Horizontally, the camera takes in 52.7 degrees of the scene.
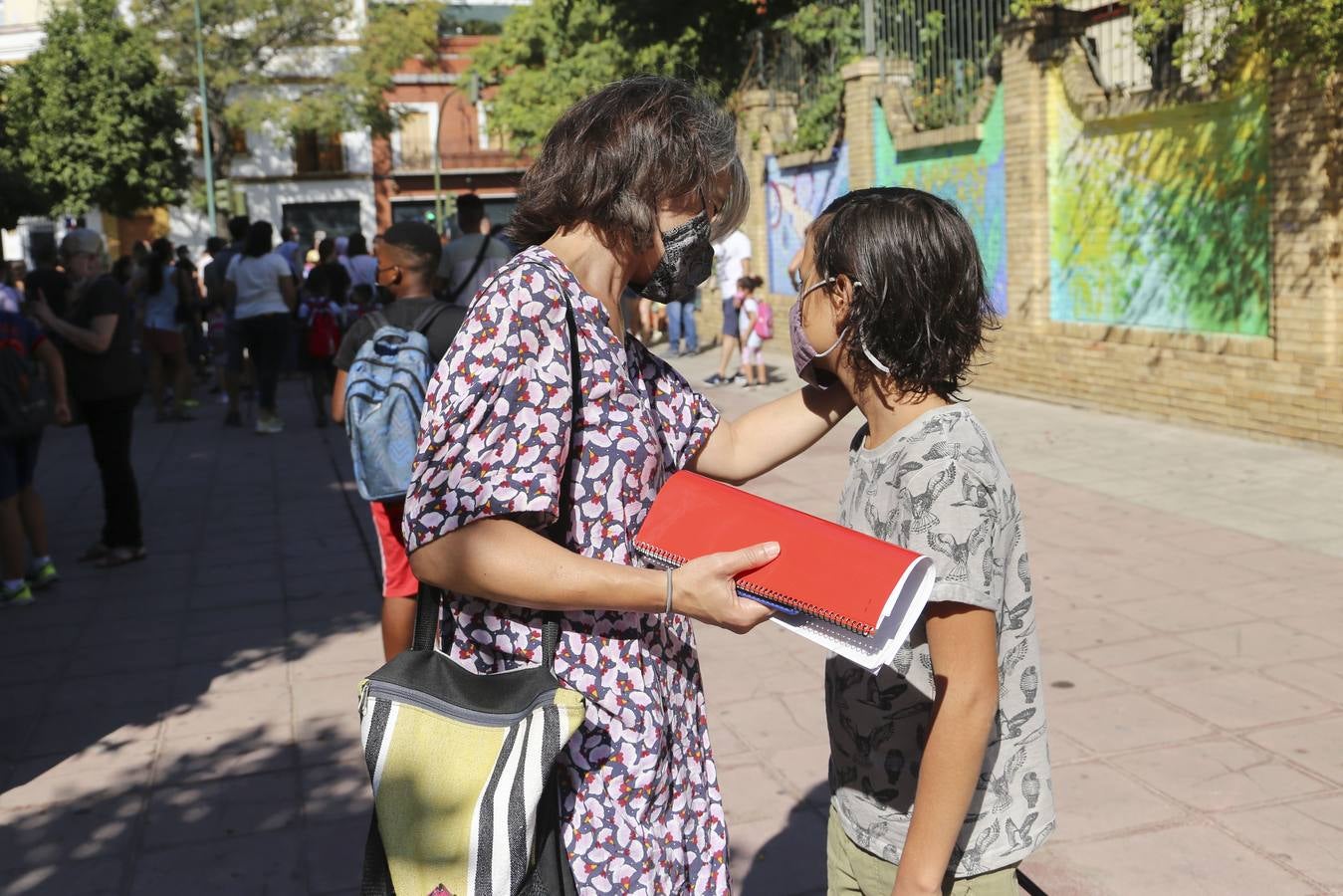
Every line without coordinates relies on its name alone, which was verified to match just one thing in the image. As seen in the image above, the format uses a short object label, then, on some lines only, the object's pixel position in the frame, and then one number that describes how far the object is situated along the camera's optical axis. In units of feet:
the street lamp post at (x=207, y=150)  107.26
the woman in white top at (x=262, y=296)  41.93
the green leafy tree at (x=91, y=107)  124.77
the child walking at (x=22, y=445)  21.44
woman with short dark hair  6.04
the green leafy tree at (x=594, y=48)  67.46
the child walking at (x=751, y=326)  46.14
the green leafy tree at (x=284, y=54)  135.74
